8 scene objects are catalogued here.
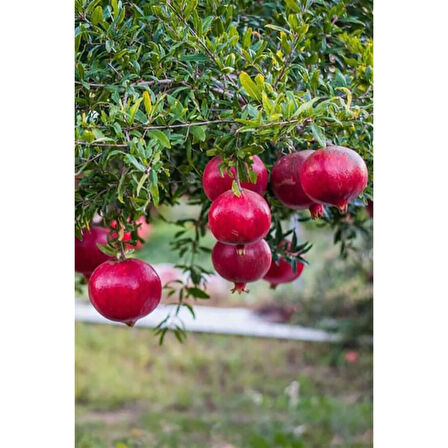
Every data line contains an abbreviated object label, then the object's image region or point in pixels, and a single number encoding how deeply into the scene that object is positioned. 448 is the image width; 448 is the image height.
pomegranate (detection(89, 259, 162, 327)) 1.27
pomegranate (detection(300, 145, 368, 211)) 1.21
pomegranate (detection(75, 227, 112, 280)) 1.46
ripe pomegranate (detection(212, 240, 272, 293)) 1.34
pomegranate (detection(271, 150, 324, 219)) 1.34
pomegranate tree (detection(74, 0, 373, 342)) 1.19
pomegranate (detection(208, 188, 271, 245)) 1.22
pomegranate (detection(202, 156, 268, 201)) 1.28
